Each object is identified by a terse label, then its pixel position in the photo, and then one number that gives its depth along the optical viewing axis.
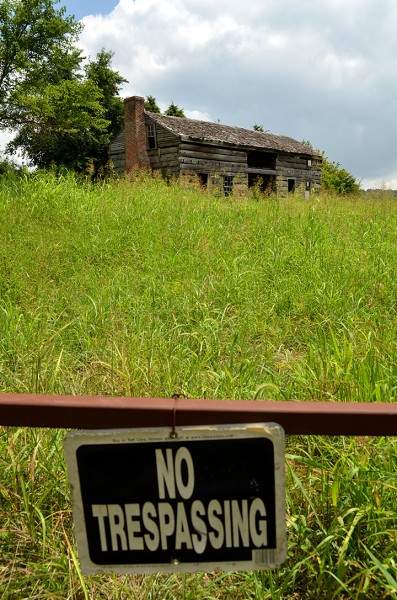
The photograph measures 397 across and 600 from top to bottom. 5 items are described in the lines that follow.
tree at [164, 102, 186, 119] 36.62
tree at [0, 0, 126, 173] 19.98
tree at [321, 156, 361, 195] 39.80
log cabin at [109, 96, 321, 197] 19.89
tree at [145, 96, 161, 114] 35.75
